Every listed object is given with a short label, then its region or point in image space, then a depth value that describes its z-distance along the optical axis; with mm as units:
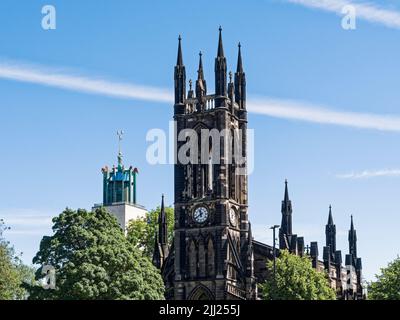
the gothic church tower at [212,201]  100688
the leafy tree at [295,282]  83625
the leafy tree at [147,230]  121625
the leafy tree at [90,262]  56562
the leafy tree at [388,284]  83062
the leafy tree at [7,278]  74438
